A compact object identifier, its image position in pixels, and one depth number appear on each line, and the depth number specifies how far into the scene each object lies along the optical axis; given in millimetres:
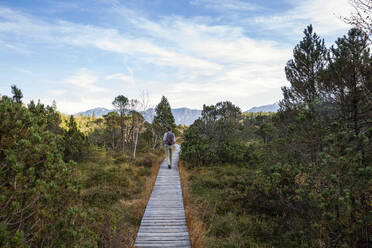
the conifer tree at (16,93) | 13173
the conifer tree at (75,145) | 13922
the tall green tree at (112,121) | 28464
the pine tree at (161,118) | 26625
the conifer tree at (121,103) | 20703
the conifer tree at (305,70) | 9984
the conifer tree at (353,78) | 5973
